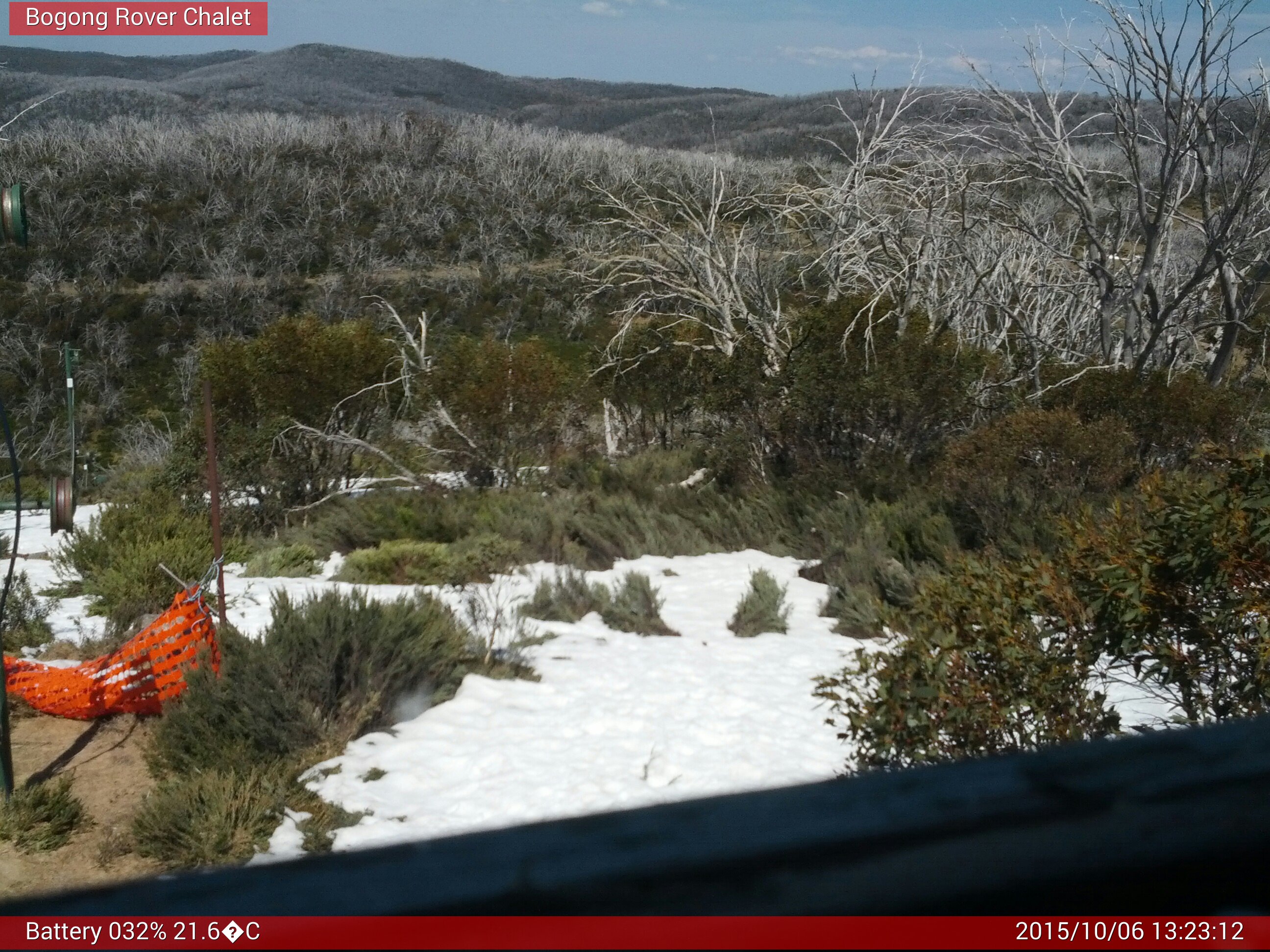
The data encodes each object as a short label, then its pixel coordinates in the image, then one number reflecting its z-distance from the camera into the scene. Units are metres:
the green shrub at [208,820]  4.44
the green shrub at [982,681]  3.83
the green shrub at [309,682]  5.42
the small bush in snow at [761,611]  7.45
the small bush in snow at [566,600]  7.82
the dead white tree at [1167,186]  9.40
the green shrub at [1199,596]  3.72
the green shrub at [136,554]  8.36
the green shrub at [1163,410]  9.14
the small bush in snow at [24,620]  7.63
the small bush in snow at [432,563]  8.80
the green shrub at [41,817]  4.71
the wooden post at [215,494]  6.06
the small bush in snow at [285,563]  9.45
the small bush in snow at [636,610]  7.52
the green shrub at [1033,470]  8.41
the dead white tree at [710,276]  12.48
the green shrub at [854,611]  7.36
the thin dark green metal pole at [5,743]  4.95
